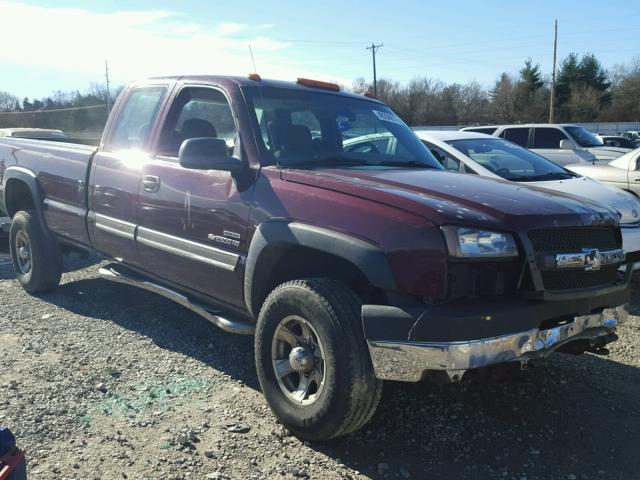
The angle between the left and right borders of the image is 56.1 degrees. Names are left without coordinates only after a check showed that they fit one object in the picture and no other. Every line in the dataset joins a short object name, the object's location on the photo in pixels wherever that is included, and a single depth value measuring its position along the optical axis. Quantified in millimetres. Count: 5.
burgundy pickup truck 2791
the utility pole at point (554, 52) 47188
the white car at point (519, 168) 6230
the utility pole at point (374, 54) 62462
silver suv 12398
